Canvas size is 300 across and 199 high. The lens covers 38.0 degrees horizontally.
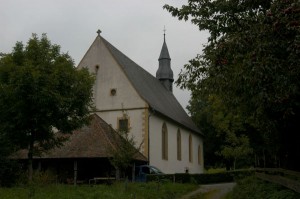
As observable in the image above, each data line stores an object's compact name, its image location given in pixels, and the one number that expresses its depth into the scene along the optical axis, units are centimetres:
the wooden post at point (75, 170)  2658
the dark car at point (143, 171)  2815
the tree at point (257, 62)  984
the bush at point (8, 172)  2239
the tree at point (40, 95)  2103
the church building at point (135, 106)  3192
